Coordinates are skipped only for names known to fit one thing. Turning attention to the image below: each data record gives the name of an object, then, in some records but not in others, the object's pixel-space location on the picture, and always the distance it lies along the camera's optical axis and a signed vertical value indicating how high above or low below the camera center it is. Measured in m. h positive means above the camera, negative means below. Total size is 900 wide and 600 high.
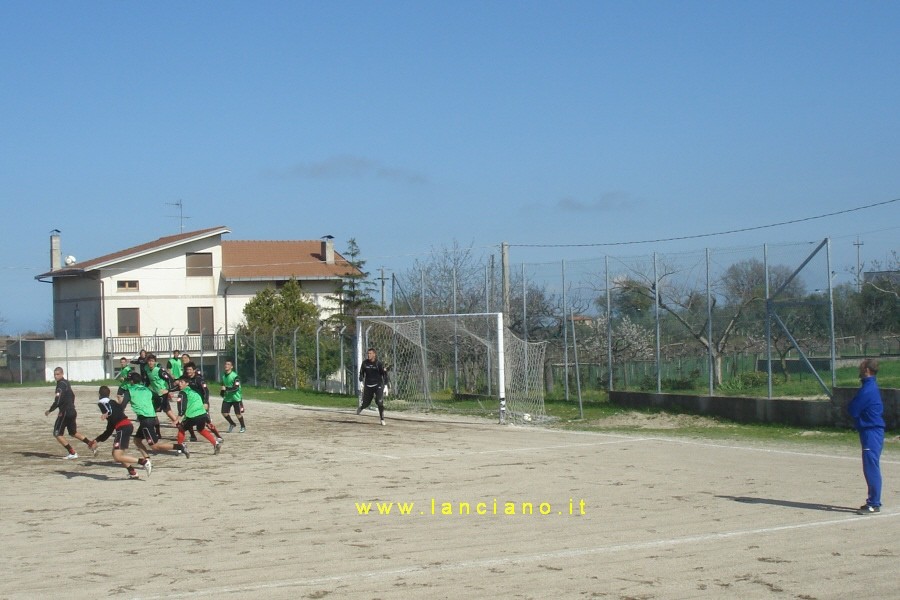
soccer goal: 28.67 -0.21
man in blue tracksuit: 11.23 -0.97
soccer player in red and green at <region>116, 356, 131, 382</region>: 18.07 -0.22
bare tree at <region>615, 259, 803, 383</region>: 23.33 +1.06
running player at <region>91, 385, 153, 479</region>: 15.27 -1.08
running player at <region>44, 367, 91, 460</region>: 17.89 -0.85
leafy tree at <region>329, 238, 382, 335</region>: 55.03 +3.30
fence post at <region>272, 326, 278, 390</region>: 41.22 -0.58
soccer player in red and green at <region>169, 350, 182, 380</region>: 23.78 -0.22
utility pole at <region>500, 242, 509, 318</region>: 30.08 +2.29
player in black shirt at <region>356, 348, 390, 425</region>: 24.34 -0.58
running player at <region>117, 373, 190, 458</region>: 16.80 -0.77
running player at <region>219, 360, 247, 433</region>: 21.81 -0.82
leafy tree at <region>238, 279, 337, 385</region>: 40.97 +1.02
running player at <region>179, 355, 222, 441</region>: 18.65 -0.44
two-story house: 52.91 +3.79
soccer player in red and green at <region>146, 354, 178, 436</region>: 20.62 -0.59
